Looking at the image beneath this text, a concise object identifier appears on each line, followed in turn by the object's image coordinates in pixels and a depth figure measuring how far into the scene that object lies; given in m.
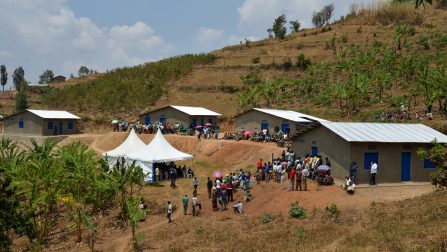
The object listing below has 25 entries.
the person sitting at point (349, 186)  23.20
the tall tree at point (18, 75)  111.96
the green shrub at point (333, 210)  20.91
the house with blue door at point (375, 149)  24.84
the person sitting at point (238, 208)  23.89
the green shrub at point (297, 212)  21.62
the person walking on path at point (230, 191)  25.66
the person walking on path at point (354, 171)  24.31
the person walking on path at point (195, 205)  24.45
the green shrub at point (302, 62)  69.25
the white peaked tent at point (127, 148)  33.94
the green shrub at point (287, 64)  70.81
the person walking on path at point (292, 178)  24.67
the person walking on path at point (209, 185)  26.79
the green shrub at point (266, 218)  21.78
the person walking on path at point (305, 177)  24.53
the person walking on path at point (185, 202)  24.63
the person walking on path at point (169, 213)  24.17
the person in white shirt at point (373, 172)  24.44
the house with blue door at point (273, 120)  39.31
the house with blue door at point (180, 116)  47.97
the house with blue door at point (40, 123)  48.94
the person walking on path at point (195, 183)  27.50
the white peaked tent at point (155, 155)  31.45
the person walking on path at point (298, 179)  24.28
